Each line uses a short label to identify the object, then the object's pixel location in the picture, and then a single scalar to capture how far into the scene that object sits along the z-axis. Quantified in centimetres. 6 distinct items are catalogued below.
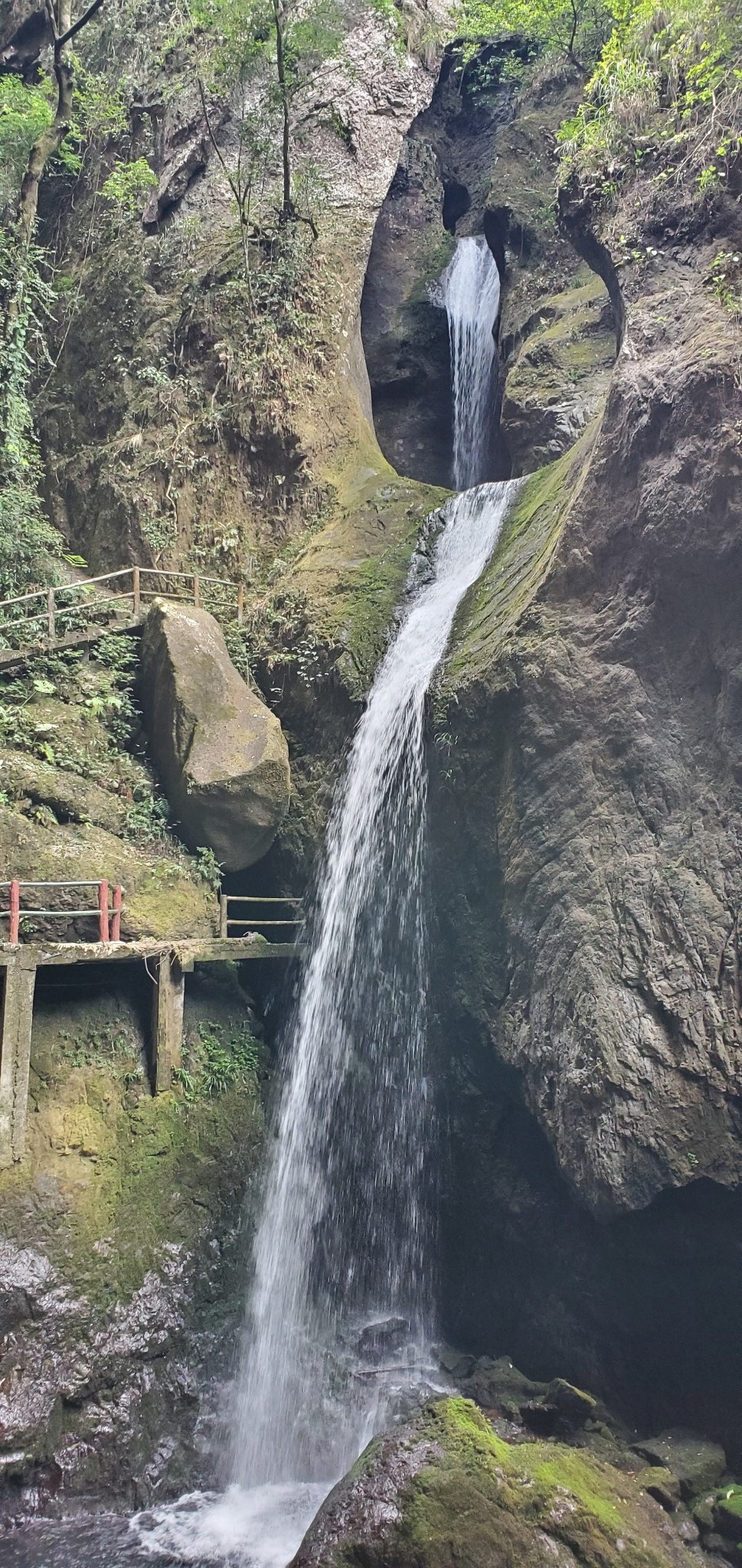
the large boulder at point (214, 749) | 1164
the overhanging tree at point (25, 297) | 1512
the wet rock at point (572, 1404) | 811
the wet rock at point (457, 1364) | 920
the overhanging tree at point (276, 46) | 1675
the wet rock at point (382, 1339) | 950
